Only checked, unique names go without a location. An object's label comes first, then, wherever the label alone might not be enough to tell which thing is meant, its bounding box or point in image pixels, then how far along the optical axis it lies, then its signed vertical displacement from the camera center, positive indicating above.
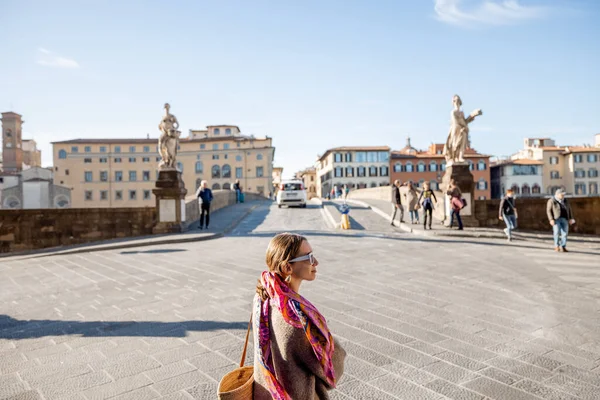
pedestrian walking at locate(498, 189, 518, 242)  12.09 -0.34
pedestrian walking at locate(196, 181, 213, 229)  14.80 +0.26
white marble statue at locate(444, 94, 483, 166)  14.20 +2.21
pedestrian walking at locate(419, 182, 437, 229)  14.04 -0.05
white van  26.16 +0.53
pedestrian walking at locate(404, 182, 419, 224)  15.72 +0.02
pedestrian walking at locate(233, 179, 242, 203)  32.56 +0.94
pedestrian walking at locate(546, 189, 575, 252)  10.26 -0.43
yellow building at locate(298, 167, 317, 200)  108.12 +6.32
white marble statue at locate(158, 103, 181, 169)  14.33 +2.23
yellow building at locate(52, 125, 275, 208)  75.69 +7.32
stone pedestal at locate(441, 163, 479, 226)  14.52 +0.52
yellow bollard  15.23 -0.67
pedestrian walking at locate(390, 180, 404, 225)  16.11 +0.10
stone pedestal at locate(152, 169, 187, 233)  14.52 +0.14
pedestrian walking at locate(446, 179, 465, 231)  13.64 -0.01
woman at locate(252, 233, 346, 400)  1.77 -0.54
